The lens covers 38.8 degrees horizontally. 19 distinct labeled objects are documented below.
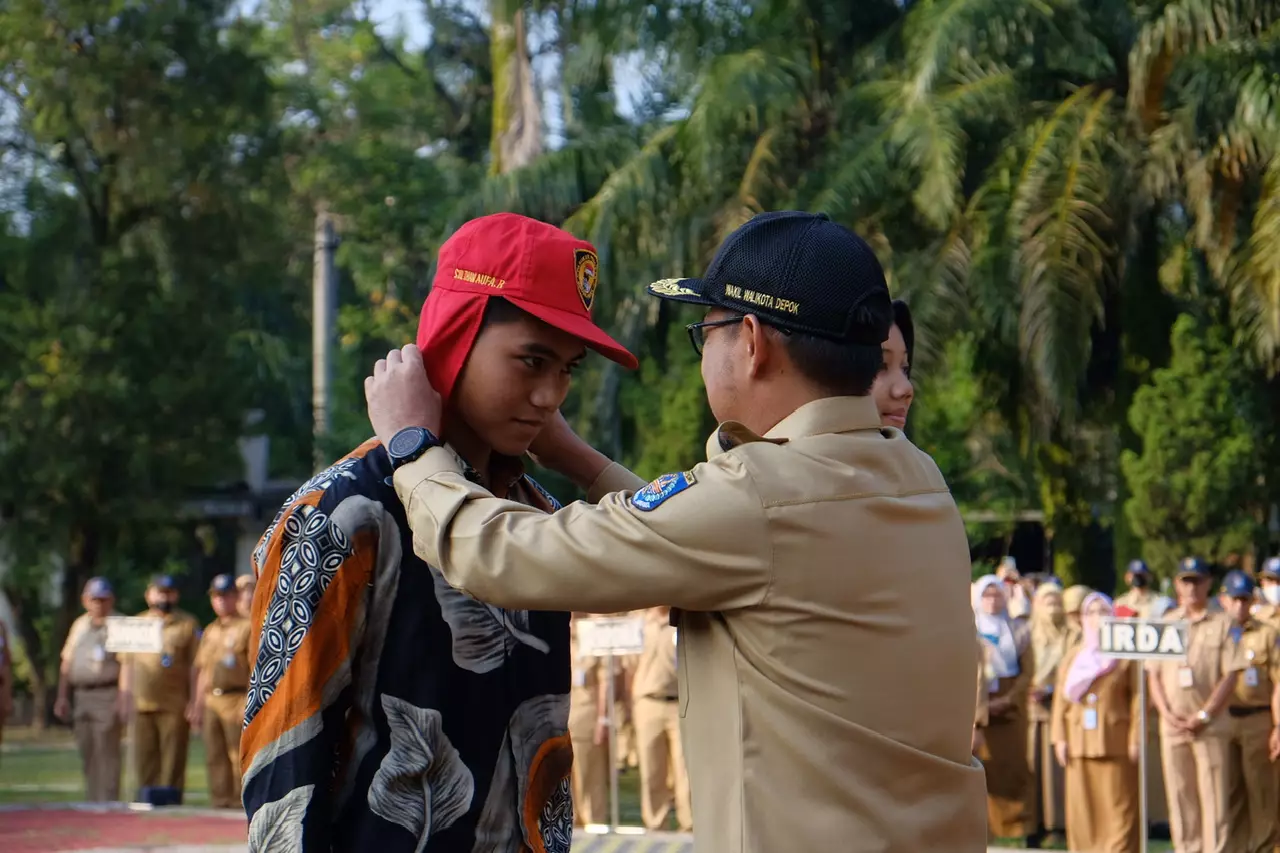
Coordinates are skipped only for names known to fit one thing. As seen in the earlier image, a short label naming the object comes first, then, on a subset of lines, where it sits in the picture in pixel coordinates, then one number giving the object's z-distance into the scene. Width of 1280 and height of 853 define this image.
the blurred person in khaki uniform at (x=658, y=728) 13.73
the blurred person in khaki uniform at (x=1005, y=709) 12.91
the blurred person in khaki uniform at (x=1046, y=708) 13.52
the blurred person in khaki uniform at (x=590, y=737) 14.18
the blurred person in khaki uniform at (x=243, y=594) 14.94
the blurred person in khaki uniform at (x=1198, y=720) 11.47
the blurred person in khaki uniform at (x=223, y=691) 14.44
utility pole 22.89
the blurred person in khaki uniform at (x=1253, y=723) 11.45
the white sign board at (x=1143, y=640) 10.88
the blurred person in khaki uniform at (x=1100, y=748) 12.00
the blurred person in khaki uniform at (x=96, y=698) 15.32
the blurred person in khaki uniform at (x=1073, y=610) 13.09
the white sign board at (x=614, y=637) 12.88
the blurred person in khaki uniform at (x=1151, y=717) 12.64
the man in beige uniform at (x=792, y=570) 2.50
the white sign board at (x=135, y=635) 14.58
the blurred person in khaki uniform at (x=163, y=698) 15.43
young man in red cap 2.64
